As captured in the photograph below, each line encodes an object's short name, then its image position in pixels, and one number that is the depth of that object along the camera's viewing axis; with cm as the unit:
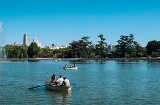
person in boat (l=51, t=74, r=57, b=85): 2956
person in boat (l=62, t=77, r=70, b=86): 2744
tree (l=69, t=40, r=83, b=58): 14988
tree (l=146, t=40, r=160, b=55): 15775
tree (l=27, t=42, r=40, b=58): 16150
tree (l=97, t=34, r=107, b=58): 14462
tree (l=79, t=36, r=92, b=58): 14938
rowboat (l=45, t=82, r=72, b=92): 2709
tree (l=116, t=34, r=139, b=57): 14125
